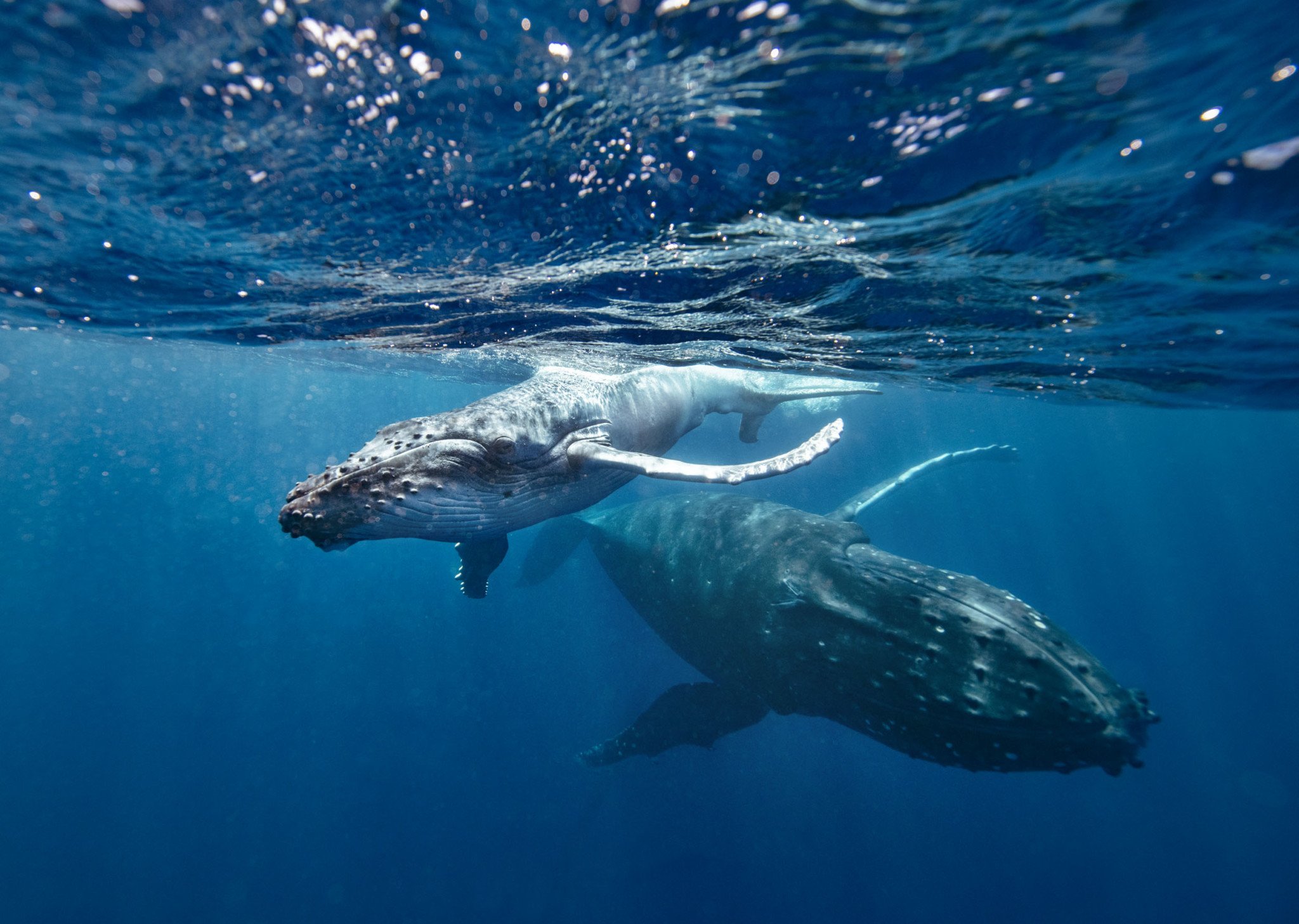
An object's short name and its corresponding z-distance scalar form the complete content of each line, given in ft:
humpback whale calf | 13.58
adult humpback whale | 16.94
